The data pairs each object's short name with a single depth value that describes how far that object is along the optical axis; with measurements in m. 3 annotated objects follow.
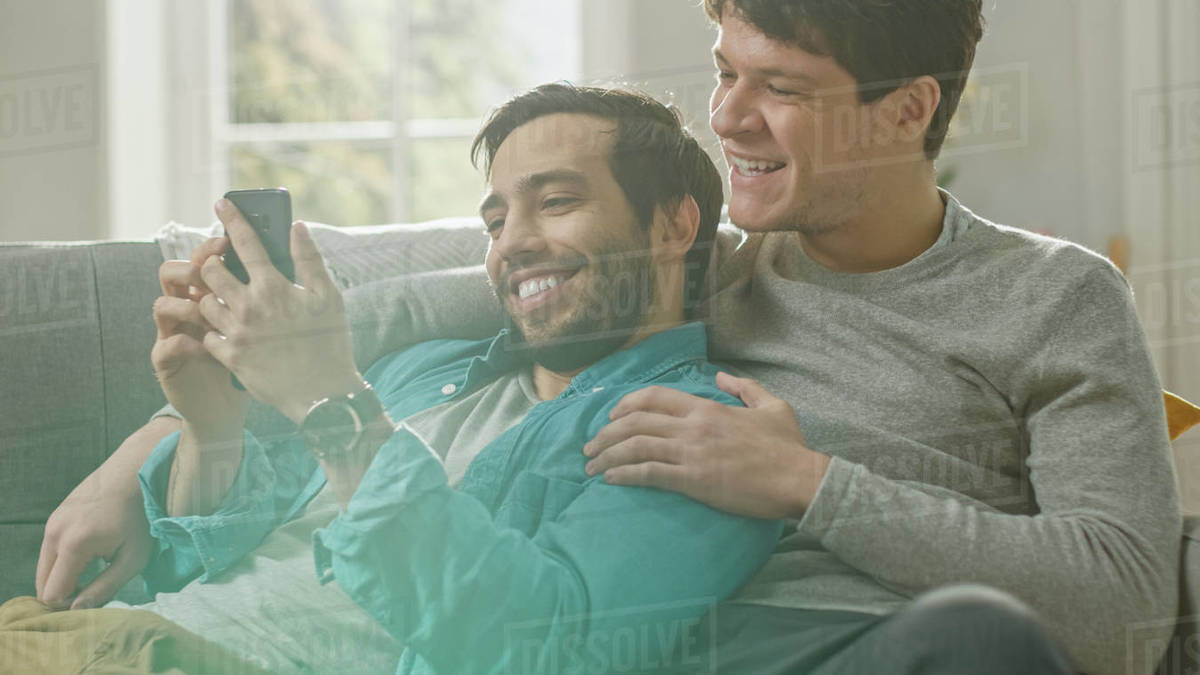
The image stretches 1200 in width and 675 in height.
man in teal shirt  2.02
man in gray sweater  2.08
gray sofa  2.32
